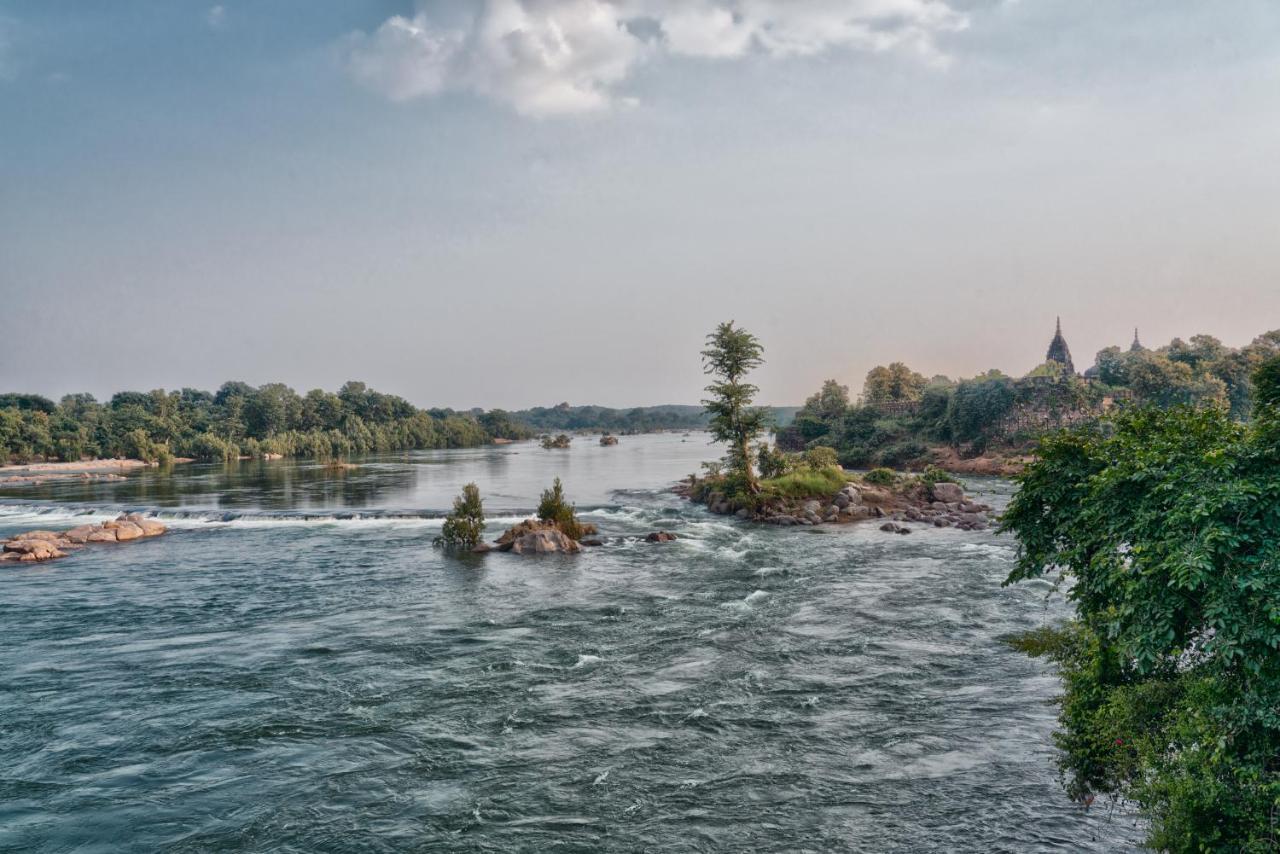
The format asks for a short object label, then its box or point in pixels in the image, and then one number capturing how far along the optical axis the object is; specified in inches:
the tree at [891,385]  5157.5
